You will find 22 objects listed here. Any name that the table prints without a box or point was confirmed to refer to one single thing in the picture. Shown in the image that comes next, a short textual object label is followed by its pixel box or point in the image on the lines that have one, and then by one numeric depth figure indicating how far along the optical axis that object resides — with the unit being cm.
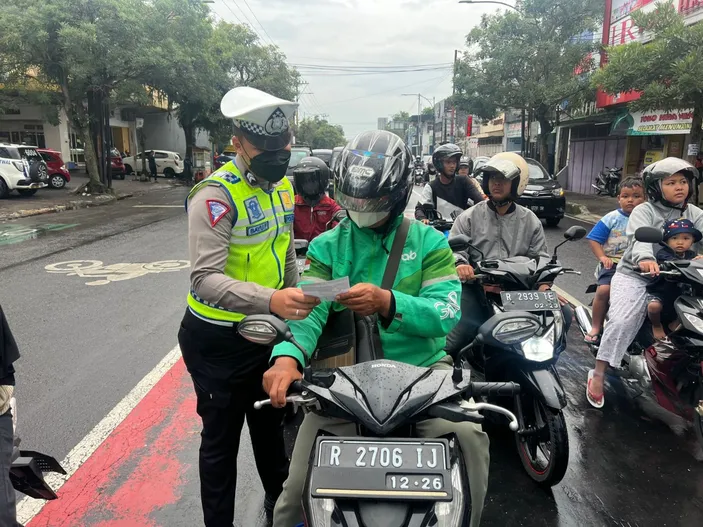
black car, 1336
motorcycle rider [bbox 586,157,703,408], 368
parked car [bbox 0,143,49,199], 1908
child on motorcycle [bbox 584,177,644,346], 465
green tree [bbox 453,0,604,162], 2020
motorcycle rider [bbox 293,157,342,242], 459
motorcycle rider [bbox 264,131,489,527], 174
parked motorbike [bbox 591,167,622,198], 1994
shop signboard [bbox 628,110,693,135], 1509
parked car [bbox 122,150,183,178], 3366
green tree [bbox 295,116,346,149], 8181
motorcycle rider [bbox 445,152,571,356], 369
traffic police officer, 210
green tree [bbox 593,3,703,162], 987
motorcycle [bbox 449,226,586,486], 287
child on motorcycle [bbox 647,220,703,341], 356
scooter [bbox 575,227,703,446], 315
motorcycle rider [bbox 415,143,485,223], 601
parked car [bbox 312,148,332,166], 1918
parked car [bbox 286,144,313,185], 1607
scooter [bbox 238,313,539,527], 139
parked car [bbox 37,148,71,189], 2306
